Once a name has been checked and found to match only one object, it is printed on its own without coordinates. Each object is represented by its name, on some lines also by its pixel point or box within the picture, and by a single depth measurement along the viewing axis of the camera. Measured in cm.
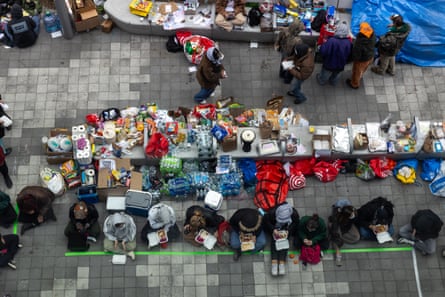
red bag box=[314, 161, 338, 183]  1435
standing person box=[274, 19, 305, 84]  1463
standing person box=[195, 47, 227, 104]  1407
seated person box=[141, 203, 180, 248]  1298
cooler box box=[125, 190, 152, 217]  1347
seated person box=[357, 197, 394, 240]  1311
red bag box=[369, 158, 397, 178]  1441
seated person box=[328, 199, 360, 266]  1323
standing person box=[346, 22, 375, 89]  1462
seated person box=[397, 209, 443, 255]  1302
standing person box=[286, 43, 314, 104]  1434
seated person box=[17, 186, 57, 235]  1288
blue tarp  1600
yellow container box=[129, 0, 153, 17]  1628
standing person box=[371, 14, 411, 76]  1495
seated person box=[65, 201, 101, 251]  1280
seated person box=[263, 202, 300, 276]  1310
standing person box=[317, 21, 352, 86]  1477
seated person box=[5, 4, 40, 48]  1580
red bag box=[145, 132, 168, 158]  1387
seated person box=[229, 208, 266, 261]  1285
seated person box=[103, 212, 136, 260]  1301
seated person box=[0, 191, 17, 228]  1302
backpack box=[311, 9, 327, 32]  1591
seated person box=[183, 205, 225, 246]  1302
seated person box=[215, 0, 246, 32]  1608
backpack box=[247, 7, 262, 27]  1608
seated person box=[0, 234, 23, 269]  1292
